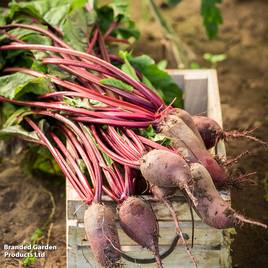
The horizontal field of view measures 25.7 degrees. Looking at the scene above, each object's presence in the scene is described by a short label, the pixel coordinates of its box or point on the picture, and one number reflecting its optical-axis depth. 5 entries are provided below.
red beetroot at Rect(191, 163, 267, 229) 2.06
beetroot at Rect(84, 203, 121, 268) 2.05
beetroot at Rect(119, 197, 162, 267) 2.07
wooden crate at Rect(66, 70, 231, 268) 2.24
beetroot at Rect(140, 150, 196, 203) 2.03
